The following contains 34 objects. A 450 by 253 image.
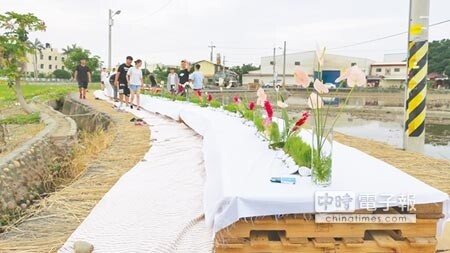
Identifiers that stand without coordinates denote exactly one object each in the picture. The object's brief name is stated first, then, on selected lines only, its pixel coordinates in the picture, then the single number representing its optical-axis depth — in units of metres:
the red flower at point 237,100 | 6.37
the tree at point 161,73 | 42.78
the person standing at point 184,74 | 12.10
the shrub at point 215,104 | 7.82
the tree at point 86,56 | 45.22
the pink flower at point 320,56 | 2.36
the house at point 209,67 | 60.75
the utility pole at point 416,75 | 5.96
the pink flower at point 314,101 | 2.44
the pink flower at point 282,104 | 3.19
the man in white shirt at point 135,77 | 9.97
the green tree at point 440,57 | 49.94
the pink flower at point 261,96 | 3.68
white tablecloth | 2.05
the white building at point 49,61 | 75.88
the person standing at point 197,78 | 11.48
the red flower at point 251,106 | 5.26
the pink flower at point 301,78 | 2.50
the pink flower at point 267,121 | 3.61
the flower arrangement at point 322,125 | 2.27
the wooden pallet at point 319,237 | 2.07
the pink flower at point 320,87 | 2.45
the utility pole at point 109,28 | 26.71
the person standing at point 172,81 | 13.74
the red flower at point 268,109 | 3.49
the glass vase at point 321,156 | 2.26
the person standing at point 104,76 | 18.87
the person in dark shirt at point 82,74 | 13.17
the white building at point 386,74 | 55.88
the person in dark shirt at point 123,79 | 10.45
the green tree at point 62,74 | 62.72
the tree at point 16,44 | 10.04
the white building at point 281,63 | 55.59
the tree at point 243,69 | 62.94
